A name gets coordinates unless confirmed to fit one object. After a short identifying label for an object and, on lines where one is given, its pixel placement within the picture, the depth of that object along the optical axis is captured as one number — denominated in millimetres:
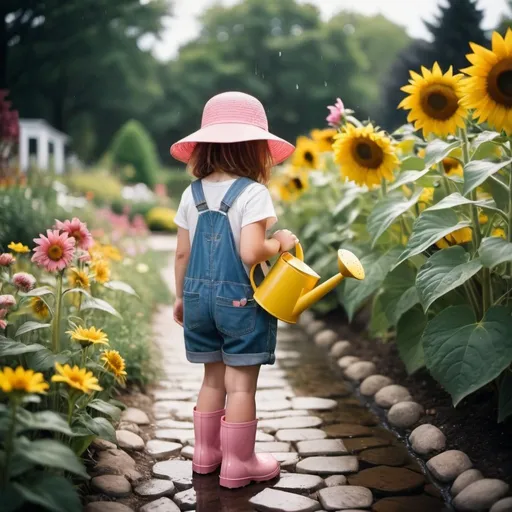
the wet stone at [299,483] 2471
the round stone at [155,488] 2422
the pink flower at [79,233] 2726
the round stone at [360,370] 3771
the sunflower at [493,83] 2381
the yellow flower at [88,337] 2265
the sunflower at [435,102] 2797
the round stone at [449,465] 2461
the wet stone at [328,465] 2615
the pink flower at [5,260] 2607
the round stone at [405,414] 3021
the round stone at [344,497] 2305
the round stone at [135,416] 3117
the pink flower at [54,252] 2490
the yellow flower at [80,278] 2762
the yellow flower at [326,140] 4695
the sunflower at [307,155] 5453
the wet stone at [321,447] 2814
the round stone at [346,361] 4035
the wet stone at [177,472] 2516
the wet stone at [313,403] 3404
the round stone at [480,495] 2174
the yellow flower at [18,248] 2645
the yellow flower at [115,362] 2453
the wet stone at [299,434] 2988
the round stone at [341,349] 4310
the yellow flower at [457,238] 2953
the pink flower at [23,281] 2539
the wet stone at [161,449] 2812
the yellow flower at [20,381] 1693
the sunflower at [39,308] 2664
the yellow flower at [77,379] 1956
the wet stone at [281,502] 2291
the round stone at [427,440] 2707
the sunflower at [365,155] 3164
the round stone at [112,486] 2375
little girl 2455
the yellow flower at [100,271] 2953
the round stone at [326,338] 4691
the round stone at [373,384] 3510
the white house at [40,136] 13675
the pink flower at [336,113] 3600
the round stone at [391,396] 3275
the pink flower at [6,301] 2420
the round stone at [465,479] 2332
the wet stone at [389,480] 2436
